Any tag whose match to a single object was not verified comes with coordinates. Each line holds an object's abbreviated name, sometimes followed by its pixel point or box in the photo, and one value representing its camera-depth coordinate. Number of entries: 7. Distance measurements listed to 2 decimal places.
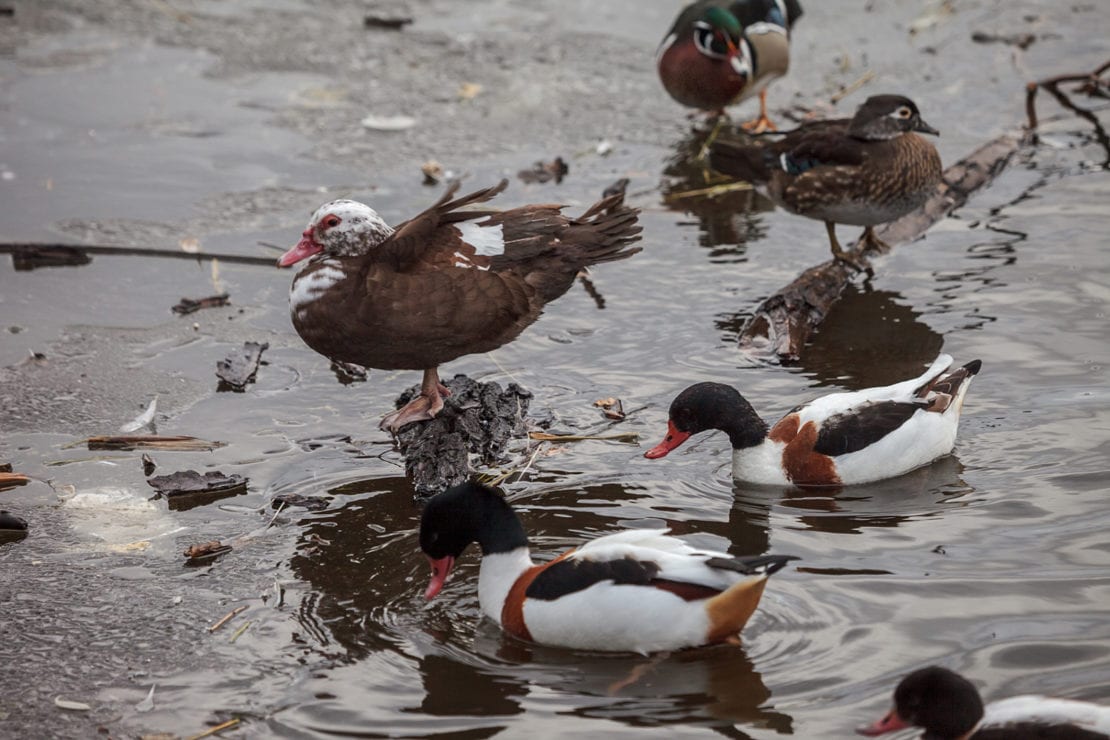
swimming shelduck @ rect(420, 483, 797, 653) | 9.70
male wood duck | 20.80
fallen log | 14.99
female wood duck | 16.31
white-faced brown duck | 12.94
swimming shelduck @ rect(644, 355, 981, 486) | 12.46
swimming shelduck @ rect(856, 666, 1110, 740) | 8.12
